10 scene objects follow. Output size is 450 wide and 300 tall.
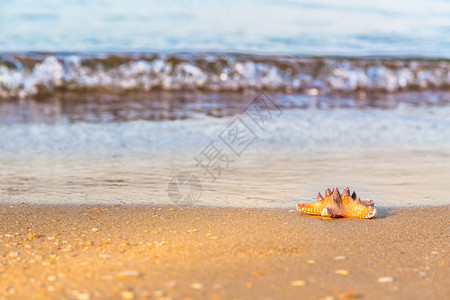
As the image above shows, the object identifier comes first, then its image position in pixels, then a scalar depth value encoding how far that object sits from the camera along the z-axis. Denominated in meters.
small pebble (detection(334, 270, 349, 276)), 4.70
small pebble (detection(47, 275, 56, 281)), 4.52
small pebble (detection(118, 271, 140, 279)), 4.53
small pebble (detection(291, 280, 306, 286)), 4.45
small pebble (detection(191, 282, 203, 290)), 4.33
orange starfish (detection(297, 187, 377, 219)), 6.46
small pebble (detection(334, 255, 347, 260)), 5.08
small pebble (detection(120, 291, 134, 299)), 4.15
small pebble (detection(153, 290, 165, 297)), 4.18
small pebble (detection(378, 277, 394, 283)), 4.55
